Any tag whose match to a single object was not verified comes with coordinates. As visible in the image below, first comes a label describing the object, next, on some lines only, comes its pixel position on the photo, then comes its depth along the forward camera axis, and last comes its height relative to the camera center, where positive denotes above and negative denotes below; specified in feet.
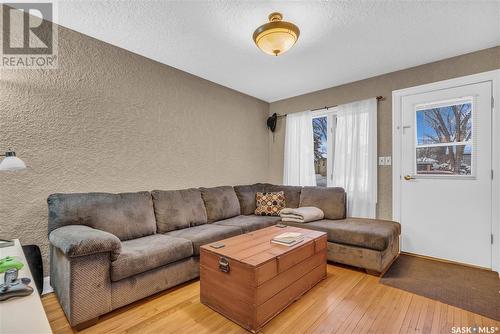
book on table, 6.86 -2.09
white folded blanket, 10.29 -2.03
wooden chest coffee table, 5.49 -2.74
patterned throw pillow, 12.16 -1.79
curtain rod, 11.15 +3.29
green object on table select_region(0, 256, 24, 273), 4.30 -1.76
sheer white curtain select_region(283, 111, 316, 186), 13.66 +1.01
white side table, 2.92 -1.95
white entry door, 8.89 -0.20
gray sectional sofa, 5.54 -2.26
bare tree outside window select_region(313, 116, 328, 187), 13.33 +1.12
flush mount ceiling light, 6.41 +3.66
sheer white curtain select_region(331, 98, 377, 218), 11.27 +0.63
